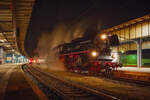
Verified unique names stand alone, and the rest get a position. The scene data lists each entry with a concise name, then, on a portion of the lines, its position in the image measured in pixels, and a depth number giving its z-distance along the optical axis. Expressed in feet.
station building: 72.17
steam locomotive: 44.16
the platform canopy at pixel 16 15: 30.26
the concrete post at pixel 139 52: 77.28
